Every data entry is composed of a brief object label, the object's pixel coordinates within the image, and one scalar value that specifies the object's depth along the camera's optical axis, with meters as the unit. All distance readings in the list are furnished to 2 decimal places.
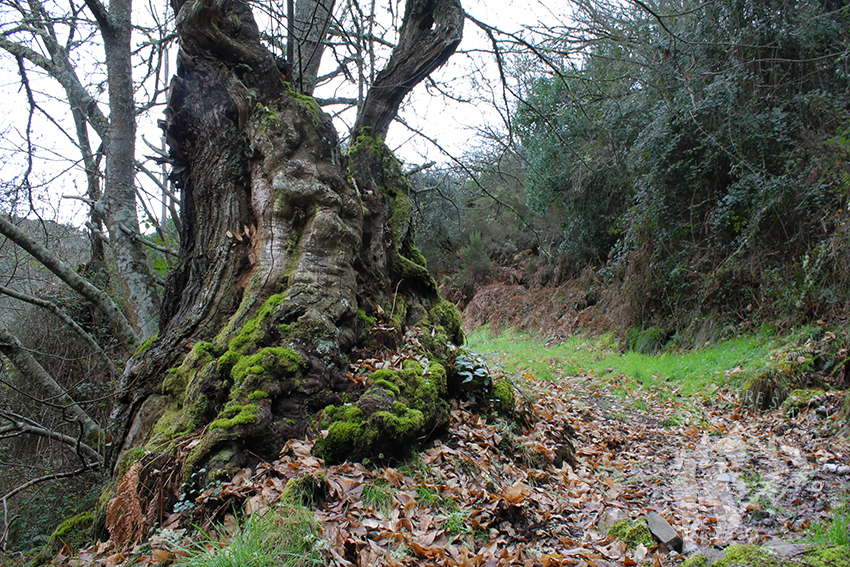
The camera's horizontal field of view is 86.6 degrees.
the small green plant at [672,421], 5.29
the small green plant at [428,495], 2.72
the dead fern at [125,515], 2.38
